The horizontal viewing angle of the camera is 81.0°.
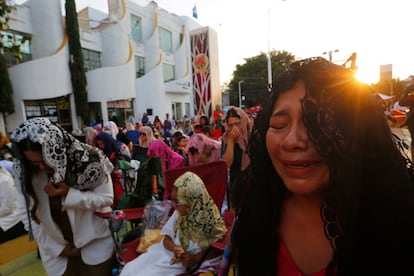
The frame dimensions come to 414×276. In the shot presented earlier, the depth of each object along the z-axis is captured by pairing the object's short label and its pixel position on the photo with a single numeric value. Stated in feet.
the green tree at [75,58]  46.68
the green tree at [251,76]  115.65
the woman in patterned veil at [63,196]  5.13
